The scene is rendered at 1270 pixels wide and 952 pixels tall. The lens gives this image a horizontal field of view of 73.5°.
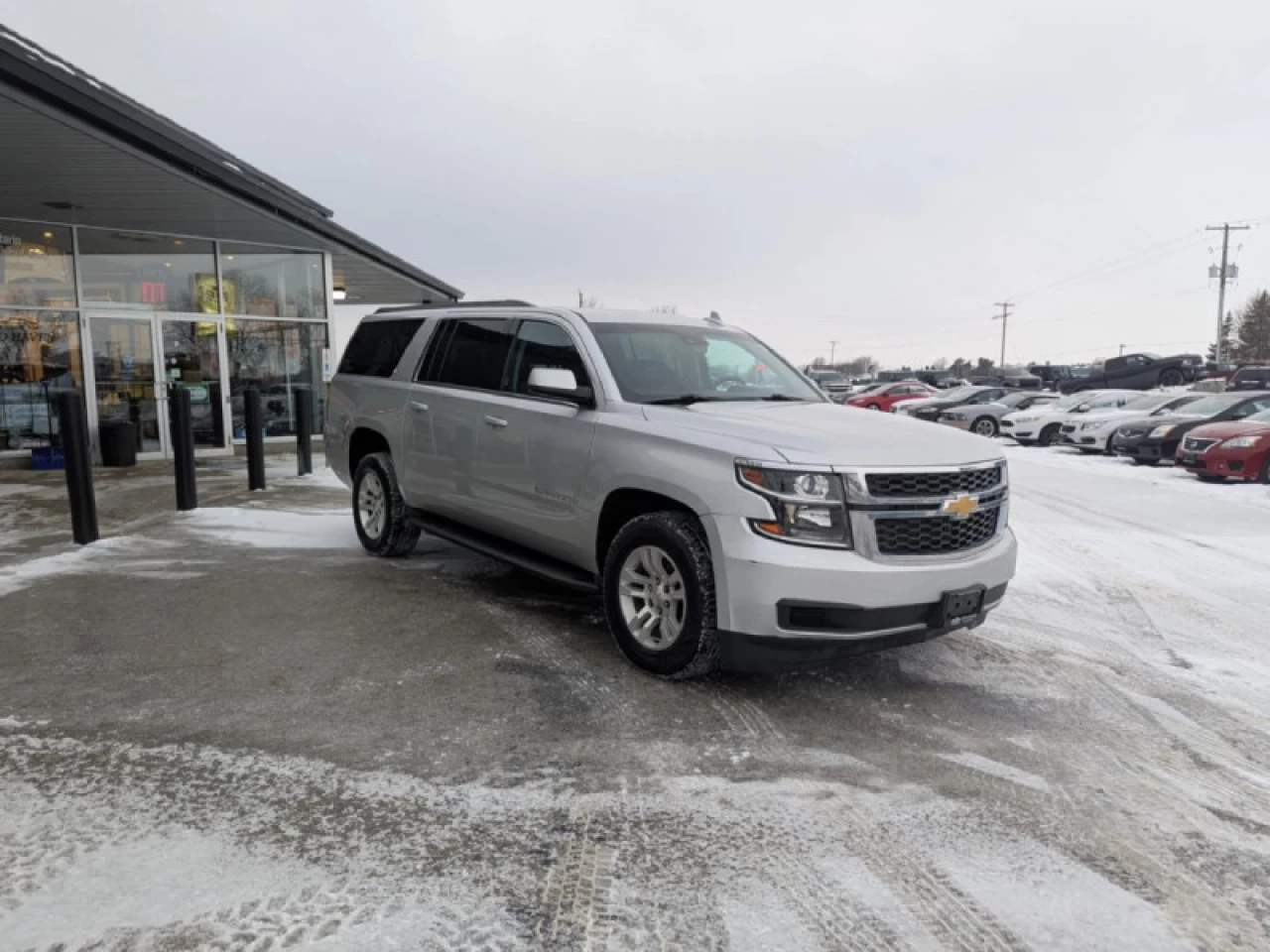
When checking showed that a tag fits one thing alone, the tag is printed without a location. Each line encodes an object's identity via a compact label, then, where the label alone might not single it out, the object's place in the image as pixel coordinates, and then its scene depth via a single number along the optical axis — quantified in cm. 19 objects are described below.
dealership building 946
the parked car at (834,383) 4247
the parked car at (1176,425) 1517
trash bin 1279
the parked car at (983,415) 2395
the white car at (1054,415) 2044
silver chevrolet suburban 374
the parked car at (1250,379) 3077
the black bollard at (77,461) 693
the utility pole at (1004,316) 11012
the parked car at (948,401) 2570
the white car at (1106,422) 1766
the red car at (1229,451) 1223
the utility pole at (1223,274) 6194
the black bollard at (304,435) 1166
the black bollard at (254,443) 1023
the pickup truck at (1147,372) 3569
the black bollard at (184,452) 862
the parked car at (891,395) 3145
